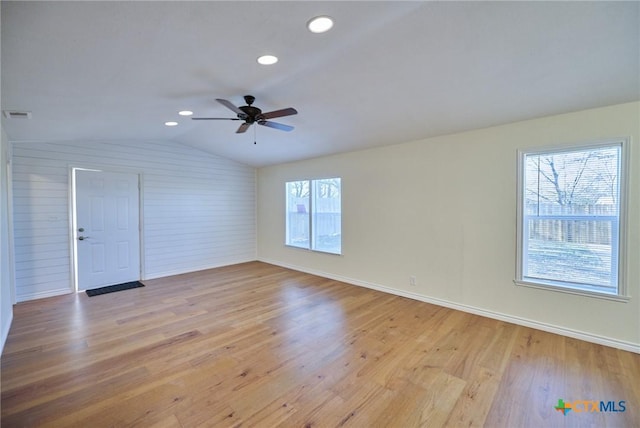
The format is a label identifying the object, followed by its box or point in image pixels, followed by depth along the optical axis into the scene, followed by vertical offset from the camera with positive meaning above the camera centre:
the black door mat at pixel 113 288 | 4.70 -1.37
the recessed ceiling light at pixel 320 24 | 1.85 +1.26
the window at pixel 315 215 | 5.52 -0.13
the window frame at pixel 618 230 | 2.78 -0.21
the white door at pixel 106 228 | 4.79 -0.33
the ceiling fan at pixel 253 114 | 2.95 +1.05
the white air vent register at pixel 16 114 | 2.78 +0.98
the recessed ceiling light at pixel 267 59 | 2.31 +1.26
